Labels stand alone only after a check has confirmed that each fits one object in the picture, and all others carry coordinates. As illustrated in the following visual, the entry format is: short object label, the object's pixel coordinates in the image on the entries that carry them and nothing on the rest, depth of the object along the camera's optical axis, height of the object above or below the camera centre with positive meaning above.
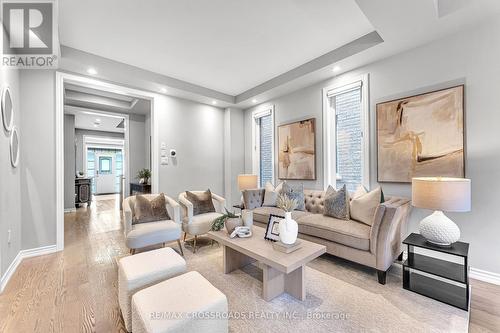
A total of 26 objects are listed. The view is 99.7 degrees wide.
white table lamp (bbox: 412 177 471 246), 1.93 -0.35
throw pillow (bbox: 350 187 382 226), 2.53 -0.51
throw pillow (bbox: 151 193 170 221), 3.05 -0.62
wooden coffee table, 1.78 -0.82
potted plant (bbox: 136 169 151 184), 4.95 -0.25
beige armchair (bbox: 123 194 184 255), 2.52 -0.81
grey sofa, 2.17 -0.80
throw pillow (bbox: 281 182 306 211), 3.55 -0.48
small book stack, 1.93 -0.76
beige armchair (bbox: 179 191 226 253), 3.02 -0.81
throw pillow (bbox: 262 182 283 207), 3.95 -0.58
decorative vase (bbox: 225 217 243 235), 2.40 -0.67
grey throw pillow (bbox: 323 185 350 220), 2.85 -0.55
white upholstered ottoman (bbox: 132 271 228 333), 1.17 -0.85
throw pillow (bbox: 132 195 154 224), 2.92 -0.63
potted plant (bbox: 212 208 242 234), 2.41 -0.67
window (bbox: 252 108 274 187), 4.82 +0.44
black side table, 1.85 -1.01
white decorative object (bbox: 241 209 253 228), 2.47 -0.62
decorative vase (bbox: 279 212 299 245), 1.96 -0.61
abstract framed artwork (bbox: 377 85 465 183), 2.38 +0.35
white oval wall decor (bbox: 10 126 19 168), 2.53 +0.24
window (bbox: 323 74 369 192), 3.19 +0.49
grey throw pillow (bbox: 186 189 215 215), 3.43 -0.61
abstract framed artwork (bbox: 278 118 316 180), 3.83 +0.29
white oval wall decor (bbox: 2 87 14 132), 2.29 +0.64
